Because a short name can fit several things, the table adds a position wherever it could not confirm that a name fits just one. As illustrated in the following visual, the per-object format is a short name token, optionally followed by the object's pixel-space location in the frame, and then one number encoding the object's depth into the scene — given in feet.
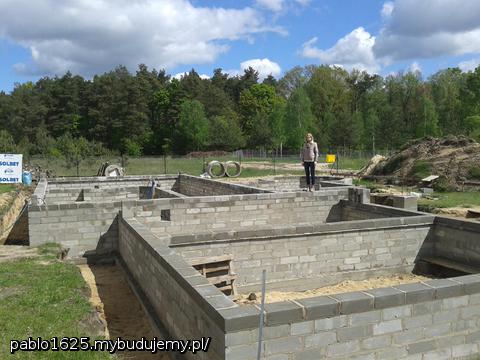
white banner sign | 67.53
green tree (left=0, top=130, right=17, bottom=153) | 100.80
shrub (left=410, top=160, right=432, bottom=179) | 69.13
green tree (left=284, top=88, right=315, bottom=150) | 179.83
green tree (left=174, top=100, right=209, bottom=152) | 185.88
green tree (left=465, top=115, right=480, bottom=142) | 125.13
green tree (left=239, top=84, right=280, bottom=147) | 216.21
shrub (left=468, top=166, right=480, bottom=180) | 63.41
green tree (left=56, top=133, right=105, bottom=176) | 122.31
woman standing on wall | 40.47
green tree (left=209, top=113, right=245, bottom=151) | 187.52
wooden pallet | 23.47
